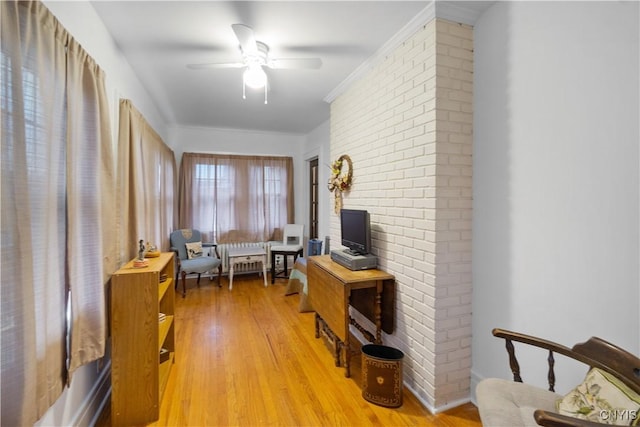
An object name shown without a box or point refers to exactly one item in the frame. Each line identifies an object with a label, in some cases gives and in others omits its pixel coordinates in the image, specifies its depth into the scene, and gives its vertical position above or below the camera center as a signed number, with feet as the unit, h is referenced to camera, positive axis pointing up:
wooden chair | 3.55 -2.41
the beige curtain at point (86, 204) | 4.61 +0.05
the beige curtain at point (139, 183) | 7.10 +0.72
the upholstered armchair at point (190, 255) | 13.41 -2.36
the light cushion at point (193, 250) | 14.32 -2.13
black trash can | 6.15 -3.76
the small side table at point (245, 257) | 14.65 -2.59
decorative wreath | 9.64 +1.08
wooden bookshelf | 5.66 -2.79
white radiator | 16.22 -2.94
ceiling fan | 6.58 +3.47
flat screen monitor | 7.76 -0.68
